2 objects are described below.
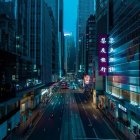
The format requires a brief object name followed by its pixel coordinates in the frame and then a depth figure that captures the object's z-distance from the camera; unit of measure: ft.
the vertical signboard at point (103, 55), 242.58
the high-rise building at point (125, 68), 169.68
